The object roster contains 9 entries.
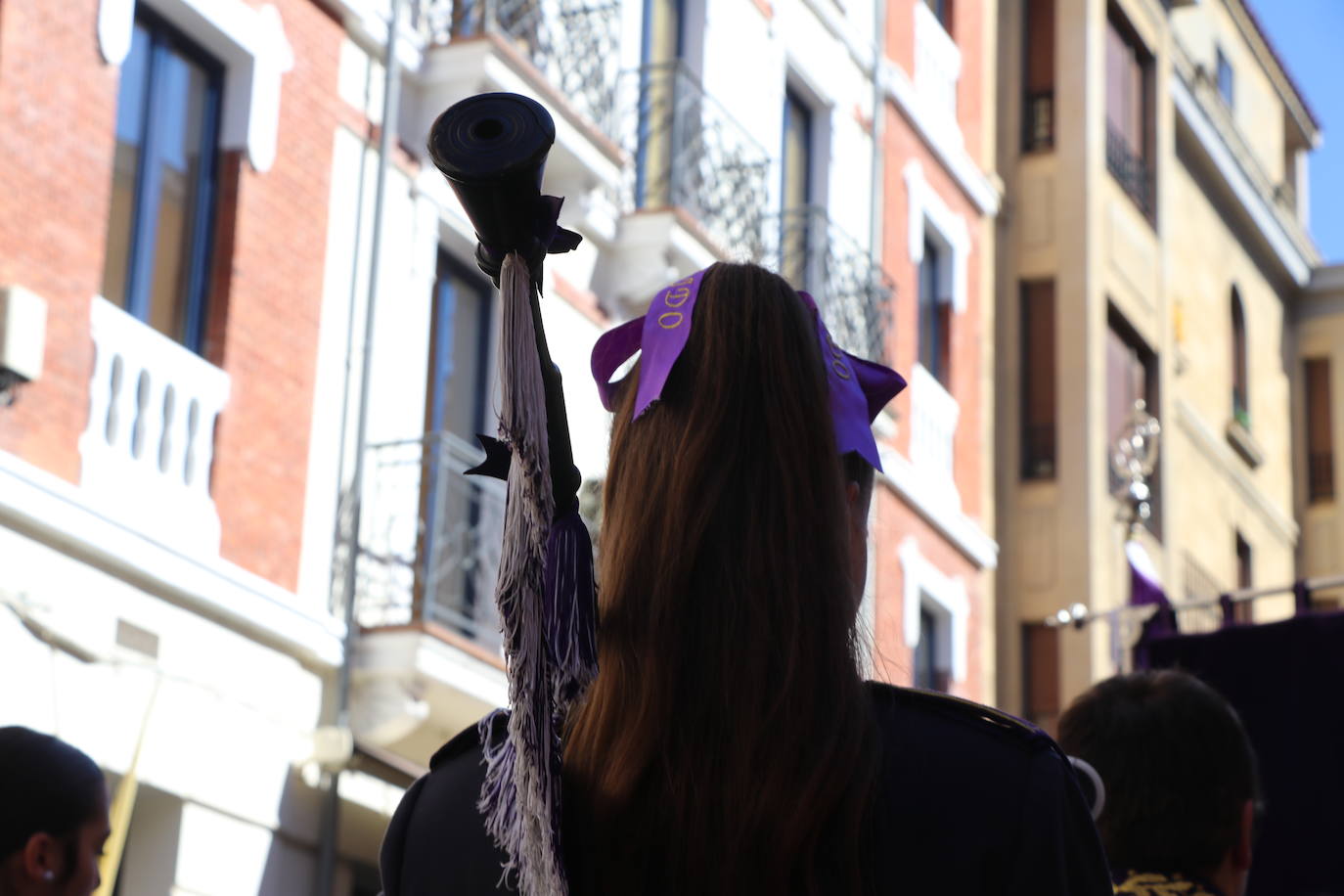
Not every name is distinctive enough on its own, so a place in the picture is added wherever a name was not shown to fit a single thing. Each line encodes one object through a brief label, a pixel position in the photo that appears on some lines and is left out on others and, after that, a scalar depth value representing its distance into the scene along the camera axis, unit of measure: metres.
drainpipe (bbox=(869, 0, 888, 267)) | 17.38
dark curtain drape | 7.39
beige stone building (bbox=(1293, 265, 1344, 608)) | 27.67
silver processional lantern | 10.34
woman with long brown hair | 1.94
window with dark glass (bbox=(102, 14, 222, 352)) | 9.84
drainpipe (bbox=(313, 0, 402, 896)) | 10.74
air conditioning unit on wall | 8.51
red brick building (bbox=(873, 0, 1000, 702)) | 17.45
